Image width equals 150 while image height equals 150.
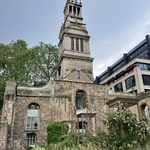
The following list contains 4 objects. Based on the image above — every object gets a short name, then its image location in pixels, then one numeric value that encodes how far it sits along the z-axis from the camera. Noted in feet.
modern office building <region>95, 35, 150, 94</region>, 108.27
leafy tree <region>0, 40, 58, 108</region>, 84.54
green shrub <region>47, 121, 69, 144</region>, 54.42
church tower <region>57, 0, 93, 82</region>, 85.92
